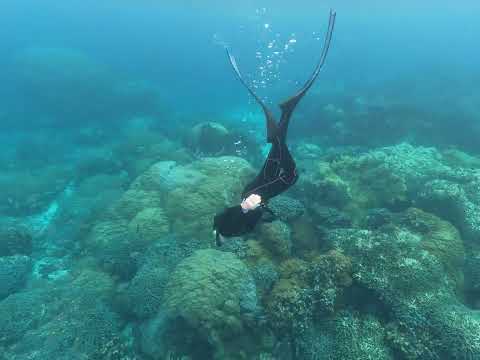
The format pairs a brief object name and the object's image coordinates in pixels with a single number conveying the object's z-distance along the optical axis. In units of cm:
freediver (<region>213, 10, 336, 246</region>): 252
